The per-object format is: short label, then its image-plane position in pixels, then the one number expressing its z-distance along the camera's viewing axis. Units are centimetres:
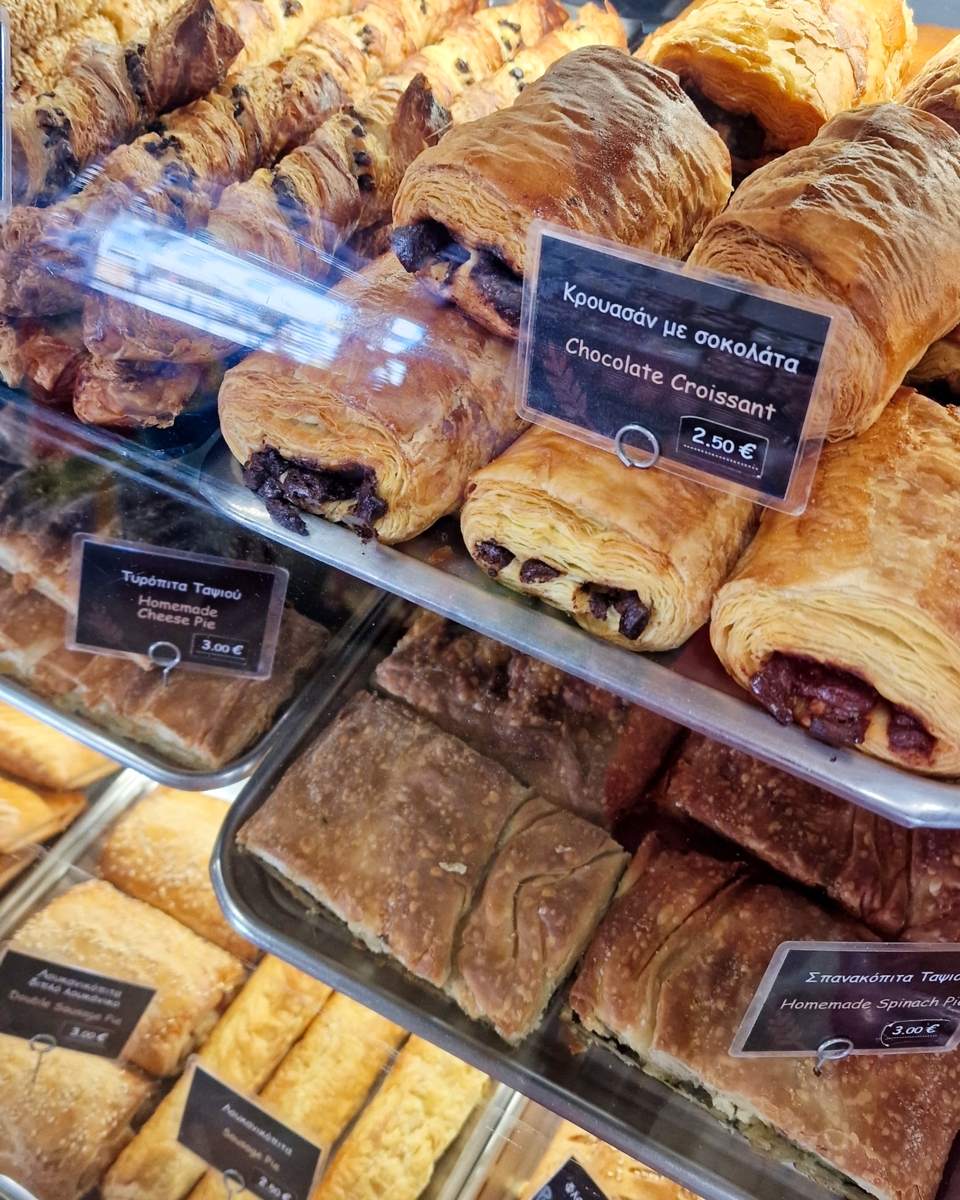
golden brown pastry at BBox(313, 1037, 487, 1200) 47
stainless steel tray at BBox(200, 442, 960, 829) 32
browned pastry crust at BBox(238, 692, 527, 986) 42
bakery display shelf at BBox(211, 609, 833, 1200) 38
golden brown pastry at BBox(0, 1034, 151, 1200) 47
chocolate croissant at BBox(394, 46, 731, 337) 35
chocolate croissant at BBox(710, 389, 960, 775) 31
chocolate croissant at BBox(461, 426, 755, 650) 34
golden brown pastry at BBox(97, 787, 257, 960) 54
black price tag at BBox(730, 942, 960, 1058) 36
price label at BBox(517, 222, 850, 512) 29
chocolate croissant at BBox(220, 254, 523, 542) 37
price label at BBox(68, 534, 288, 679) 44
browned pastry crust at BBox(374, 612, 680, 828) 46
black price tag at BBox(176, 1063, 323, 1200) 45
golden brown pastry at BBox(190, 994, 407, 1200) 48
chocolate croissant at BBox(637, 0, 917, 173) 45
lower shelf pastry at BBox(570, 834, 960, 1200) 37
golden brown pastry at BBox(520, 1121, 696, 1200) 45
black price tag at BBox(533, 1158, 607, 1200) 44
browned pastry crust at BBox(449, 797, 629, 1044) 41
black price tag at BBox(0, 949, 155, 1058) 47
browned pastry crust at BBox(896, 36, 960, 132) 45
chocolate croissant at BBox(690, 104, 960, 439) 33
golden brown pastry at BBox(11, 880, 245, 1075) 50
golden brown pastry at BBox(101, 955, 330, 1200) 48
